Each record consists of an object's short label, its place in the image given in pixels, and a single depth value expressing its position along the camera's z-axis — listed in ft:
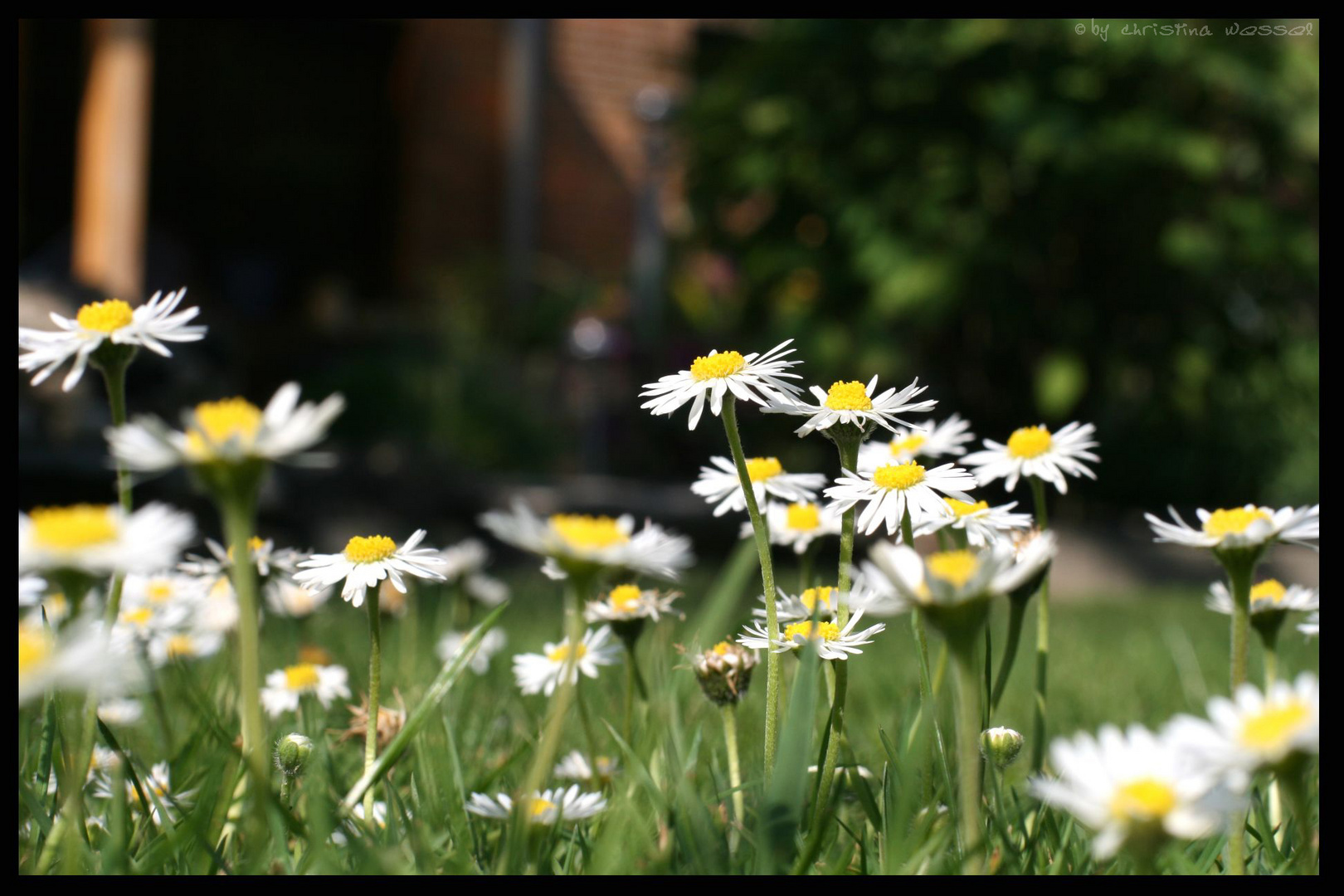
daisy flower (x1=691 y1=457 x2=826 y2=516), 1.69
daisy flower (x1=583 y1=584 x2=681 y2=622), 1.71
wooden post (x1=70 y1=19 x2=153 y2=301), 6.04
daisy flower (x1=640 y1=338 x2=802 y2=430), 1.58
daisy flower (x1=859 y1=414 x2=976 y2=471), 1.68
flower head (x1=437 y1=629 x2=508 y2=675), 1.96
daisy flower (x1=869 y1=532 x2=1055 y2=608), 1.46
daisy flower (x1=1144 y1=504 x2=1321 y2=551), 1.56
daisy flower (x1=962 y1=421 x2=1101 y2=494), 1.68
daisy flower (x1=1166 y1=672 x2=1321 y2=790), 1.42
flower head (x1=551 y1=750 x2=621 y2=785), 1.73
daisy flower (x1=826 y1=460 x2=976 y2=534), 1.59
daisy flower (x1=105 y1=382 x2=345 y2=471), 1.43
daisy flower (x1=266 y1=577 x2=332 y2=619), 2.05
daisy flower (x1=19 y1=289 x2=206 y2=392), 1.54
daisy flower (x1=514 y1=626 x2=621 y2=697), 1.73
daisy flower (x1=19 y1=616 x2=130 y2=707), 1.40
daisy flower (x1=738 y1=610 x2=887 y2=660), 1.58
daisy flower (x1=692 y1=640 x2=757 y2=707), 1.66
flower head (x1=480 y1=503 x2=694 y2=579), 1.44
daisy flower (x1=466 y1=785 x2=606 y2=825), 1.58
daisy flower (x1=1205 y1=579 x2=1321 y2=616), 1.67
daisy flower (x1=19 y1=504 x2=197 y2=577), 1.43
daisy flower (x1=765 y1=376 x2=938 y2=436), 1.60
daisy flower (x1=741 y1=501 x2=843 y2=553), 1.74
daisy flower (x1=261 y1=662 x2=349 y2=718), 1.82
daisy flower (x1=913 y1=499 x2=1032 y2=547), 1.63
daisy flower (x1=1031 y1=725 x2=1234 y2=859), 1.42
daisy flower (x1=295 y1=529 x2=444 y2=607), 1.60
